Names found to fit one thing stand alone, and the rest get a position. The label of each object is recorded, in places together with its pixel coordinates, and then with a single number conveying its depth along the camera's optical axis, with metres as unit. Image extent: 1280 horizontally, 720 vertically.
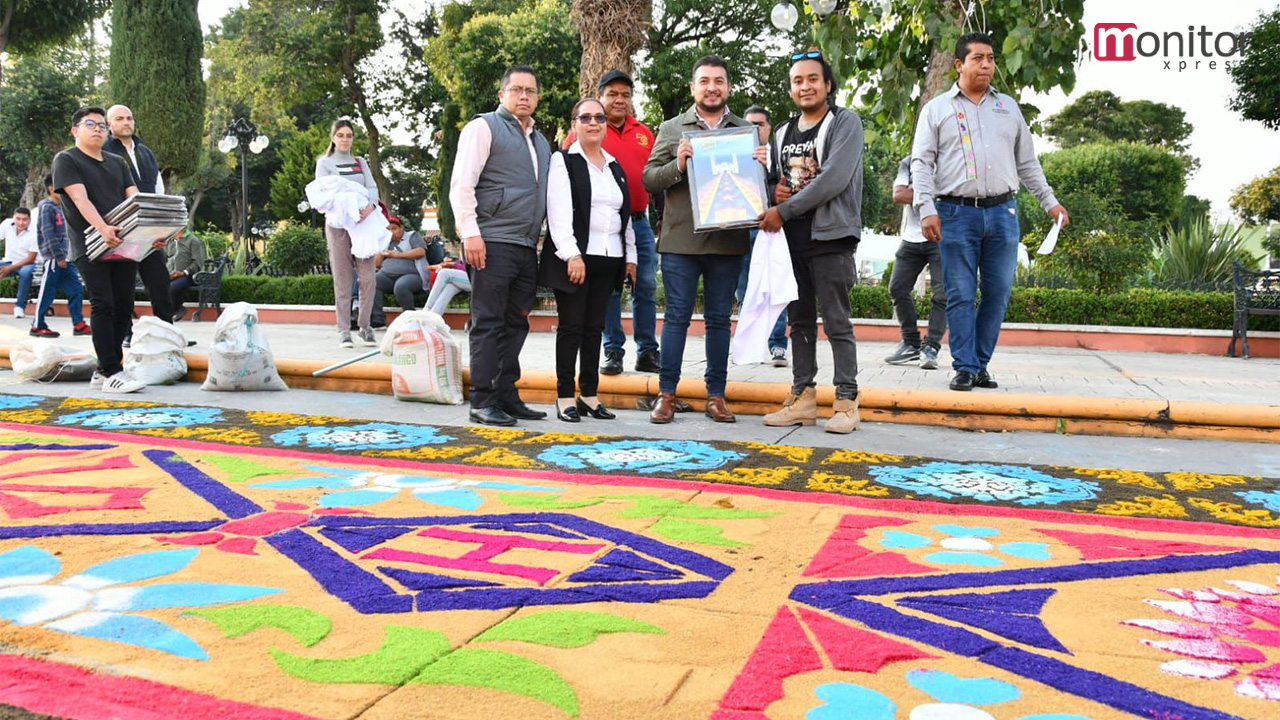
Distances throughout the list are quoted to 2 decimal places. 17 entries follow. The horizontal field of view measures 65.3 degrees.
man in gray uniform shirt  5.28
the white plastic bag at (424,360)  5.61
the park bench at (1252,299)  8.57
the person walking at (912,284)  6.82
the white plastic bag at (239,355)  5.98
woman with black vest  4.93
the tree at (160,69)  20.17
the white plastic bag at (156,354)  6.13
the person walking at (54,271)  8.92
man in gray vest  4.82
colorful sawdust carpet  1.75
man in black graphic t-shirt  4.64
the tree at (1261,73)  23.19
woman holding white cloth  7.56
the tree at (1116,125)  52.41
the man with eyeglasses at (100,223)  5.86
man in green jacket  4.94
